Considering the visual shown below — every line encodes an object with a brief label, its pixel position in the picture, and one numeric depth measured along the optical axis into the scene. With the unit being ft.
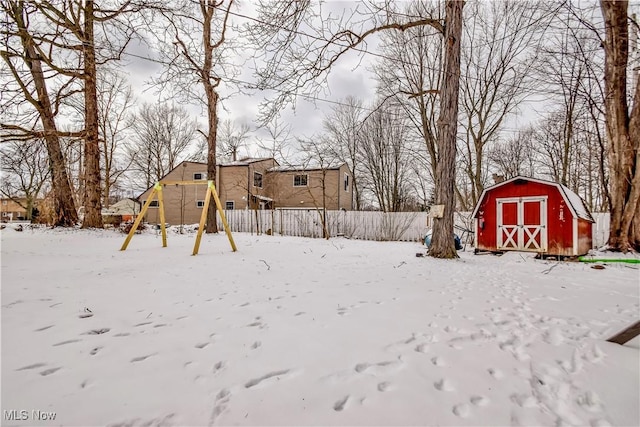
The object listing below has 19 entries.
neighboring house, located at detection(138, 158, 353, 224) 71.92
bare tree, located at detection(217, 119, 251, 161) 82.17
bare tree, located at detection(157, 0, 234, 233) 32.22
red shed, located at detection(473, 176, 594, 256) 24.75
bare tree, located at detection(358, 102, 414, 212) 73.70
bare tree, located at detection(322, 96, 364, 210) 72.05
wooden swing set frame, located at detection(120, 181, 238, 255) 20.15
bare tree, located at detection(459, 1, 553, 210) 39.63
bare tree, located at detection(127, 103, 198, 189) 85.81
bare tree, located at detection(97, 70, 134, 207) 55.41
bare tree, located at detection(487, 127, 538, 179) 72.13
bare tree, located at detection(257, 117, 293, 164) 48.98
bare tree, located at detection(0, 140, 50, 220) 64.18
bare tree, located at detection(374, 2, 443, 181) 42.65
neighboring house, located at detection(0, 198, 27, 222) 138.92
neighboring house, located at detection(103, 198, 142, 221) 89.62
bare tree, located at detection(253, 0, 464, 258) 17.94
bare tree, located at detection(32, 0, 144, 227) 18.72
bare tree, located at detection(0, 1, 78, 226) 16.26
